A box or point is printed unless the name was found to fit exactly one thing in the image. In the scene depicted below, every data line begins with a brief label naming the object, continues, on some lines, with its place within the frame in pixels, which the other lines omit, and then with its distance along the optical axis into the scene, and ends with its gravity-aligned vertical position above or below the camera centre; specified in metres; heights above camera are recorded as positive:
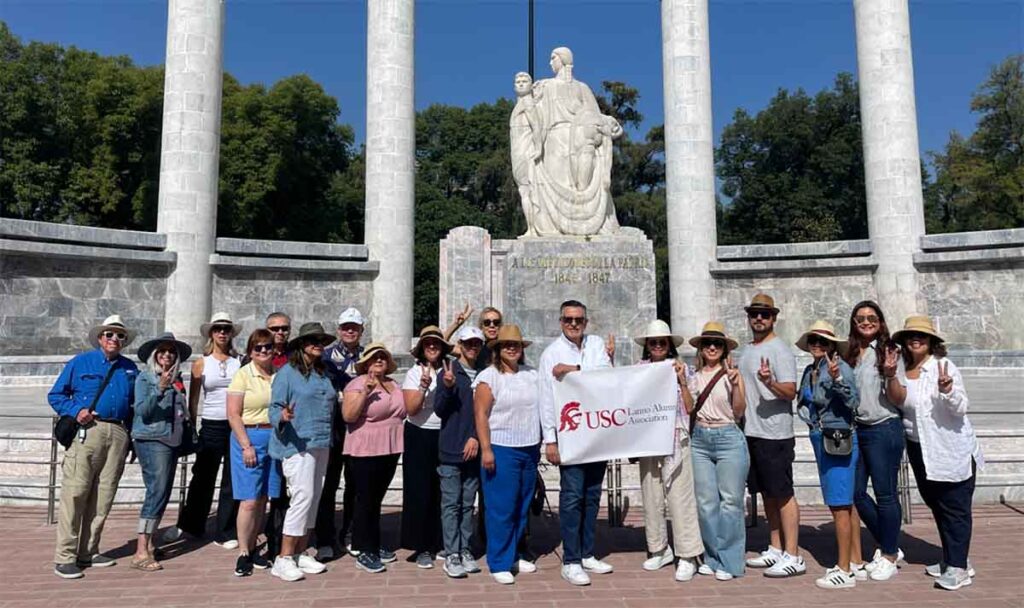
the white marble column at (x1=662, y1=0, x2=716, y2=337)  19.19 +5.59
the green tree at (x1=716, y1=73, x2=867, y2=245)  42.94 +11.81
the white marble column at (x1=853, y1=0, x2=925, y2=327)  18.27 +5.32
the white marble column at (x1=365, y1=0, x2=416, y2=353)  19.28 +5.16
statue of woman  14.75 +4.11
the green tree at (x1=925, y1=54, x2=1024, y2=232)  36.44 +10.46
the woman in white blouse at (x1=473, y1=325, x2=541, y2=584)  5.43 -0.61
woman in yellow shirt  5.45 -0.62
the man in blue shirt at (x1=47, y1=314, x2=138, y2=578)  5.48 -0.61
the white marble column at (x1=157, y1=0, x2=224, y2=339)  17.45 +5.13
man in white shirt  5.43 -0.85
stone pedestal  14.15 +1.56
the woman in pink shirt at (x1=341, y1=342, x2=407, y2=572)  5.60 -0.60
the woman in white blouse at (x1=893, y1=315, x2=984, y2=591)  5.05 -0.60
